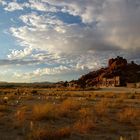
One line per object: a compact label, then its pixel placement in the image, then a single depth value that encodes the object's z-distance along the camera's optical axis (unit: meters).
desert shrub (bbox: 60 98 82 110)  10.14
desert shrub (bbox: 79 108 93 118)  8.35
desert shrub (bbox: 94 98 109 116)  9.10
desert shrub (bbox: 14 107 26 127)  7.02
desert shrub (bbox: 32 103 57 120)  7.97
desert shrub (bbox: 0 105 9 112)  9.86
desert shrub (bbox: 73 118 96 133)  6.32
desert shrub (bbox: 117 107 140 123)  7.79
